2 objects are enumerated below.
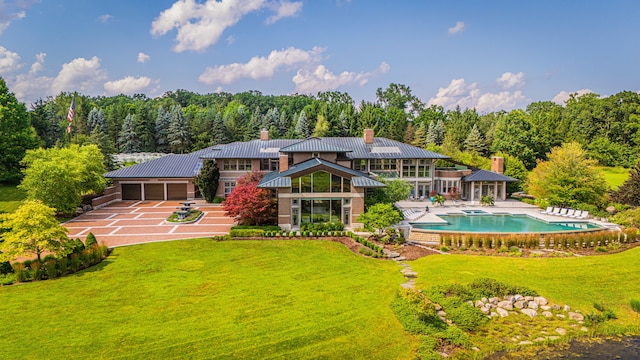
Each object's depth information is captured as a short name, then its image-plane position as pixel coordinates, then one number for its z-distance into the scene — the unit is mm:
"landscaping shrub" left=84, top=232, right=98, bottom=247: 19173
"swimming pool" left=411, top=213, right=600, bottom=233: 25188
